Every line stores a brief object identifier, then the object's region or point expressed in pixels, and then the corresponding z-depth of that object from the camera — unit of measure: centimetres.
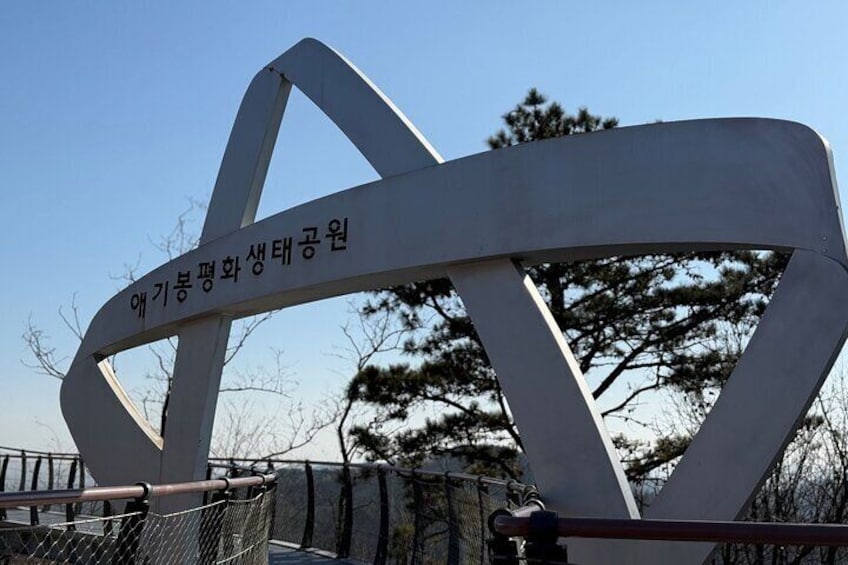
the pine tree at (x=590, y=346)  1270
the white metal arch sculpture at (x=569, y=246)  477
